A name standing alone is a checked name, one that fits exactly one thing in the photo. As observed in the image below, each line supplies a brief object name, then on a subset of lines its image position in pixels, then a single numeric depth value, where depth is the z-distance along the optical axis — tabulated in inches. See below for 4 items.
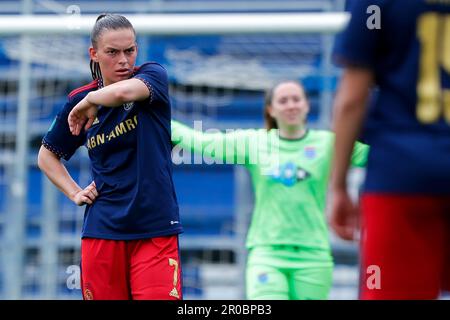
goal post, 543.5
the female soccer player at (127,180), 326.3
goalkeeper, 446.6
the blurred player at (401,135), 204.8
